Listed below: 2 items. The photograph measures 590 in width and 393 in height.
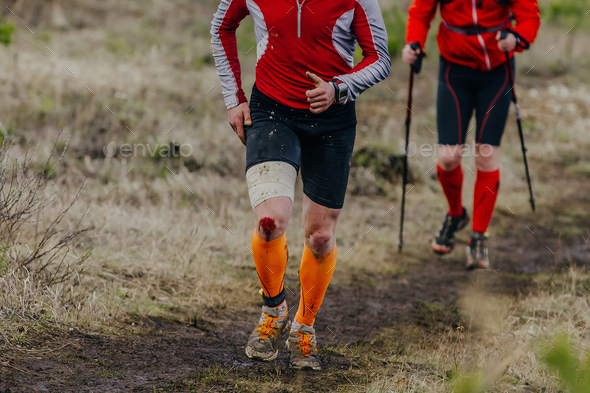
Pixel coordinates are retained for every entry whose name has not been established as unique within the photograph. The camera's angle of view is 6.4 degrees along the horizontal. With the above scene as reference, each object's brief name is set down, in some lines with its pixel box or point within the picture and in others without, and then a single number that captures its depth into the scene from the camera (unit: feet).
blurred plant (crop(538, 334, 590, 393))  33.75
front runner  61.49
